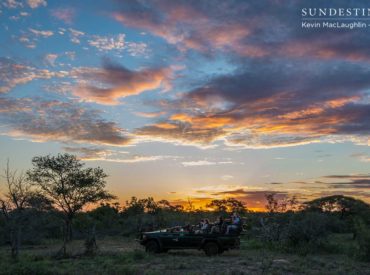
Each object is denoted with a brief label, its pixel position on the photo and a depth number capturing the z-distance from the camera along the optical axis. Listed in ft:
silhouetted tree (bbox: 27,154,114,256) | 107.55
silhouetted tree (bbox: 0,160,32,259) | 65.82
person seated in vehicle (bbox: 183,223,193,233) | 79.68
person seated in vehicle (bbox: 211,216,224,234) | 78.28
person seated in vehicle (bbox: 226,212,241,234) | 77.71
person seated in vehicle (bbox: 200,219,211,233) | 79.10
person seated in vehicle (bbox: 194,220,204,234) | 78.42
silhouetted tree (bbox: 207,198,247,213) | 226.79
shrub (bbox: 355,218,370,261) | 72.49
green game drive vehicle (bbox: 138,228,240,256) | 77.15
